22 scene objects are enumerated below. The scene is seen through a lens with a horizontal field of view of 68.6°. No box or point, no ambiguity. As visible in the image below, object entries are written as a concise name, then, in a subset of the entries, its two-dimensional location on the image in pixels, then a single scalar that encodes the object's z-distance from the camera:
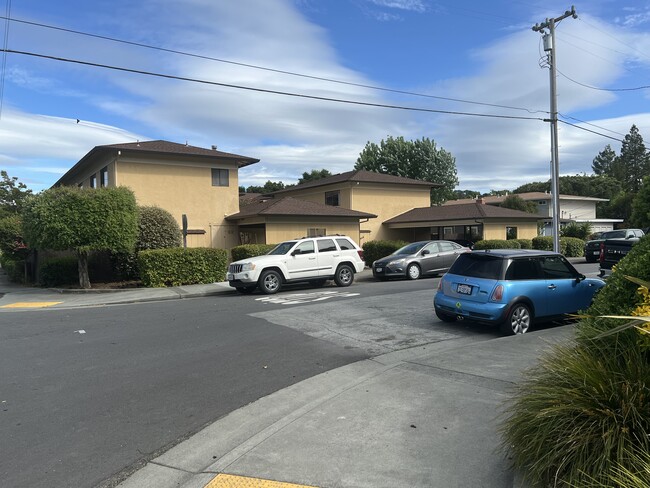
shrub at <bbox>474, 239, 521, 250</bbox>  28.06
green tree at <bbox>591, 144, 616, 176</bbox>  103.00
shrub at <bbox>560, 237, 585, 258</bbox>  31.84
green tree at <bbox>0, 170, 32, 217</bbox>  49.81
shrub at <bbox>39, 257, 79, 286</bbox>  19.62
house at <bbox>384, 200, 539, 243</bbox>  30.31
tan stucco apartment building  24.27
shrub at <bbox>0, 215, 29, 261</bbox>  22.84
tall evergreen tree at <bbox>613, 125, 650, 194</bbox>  84.19
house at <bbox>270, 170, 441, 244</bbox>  32.41
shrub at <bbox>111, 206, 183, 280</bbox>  20.22
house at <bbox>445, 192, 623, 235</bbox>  60.81
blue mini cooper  8.55
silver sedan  19.38
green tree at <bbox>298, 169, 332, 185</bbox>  81.94
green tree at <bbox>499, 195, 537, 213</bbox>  52.56
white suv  15.70
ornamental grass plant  2.80
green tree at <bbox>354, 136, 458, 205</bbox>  50.75
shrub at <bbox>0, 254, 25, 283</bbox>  23.38
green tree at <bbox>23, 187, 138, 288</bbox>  16.55
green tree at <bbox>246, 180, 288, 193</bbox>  86.81
